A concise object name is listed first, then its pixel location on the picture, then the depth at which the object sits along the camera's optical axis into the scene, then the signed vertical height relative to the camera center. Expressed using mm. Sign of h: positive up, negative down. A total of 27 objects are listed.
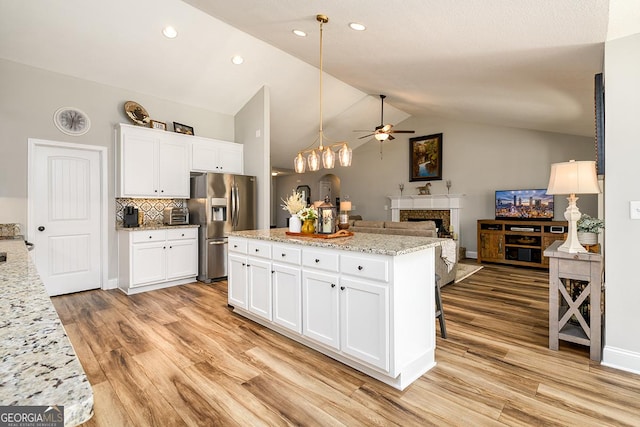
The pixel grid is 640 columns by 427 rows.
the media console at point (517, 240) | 5820 -546
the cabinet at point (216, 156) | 5246 +962
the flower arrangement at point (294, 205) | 3293 +72
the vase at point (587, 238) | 2631 -225
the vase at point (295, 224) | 3207 -118
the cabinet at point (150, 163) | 4527 +727
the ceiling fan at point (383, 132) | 5890 +1460
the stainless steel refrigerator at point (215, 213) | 5000 -6
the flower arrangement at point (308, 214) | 3074 -19
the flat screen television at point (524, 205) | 6121 +116
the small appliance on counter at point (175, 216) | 5016 -51
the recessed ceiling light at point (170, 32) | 3975 +2246
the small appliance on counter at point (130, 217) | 4637 -58
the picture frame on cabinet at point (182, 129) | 5138 +1353
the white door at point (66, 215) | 4156 -22
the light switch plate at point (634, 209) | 2275 +8
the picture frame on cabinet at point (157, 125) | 4882 +1344
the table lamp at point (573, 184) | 2531 +208
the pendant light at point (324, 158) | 2932 +543
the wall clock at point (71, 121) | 4227 +1234
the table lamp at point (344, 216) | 3068 -41
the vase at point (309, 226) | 3102 -135
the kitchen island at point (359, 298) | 2123 -647
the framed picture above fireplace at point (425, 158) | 7711 +1312
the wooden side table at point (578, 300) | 2484 -723
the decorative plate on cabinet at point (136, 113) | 4679 +1470
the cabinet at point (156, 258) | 4434 -657
